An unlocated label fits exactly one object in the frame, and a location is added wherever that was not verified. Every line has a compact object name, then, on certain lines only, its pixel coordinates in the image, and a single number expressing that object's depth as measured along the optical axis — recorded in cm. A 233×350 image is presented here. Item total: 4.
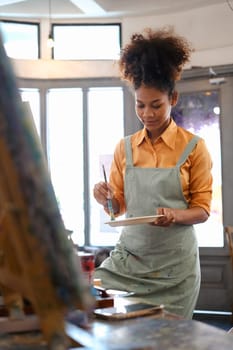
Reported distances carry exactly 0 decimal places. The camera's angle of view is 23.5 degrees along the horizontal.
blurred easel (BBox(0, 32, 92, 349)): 58
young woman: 208
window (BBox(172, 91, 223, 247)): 551
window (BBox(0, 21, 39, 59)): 600
